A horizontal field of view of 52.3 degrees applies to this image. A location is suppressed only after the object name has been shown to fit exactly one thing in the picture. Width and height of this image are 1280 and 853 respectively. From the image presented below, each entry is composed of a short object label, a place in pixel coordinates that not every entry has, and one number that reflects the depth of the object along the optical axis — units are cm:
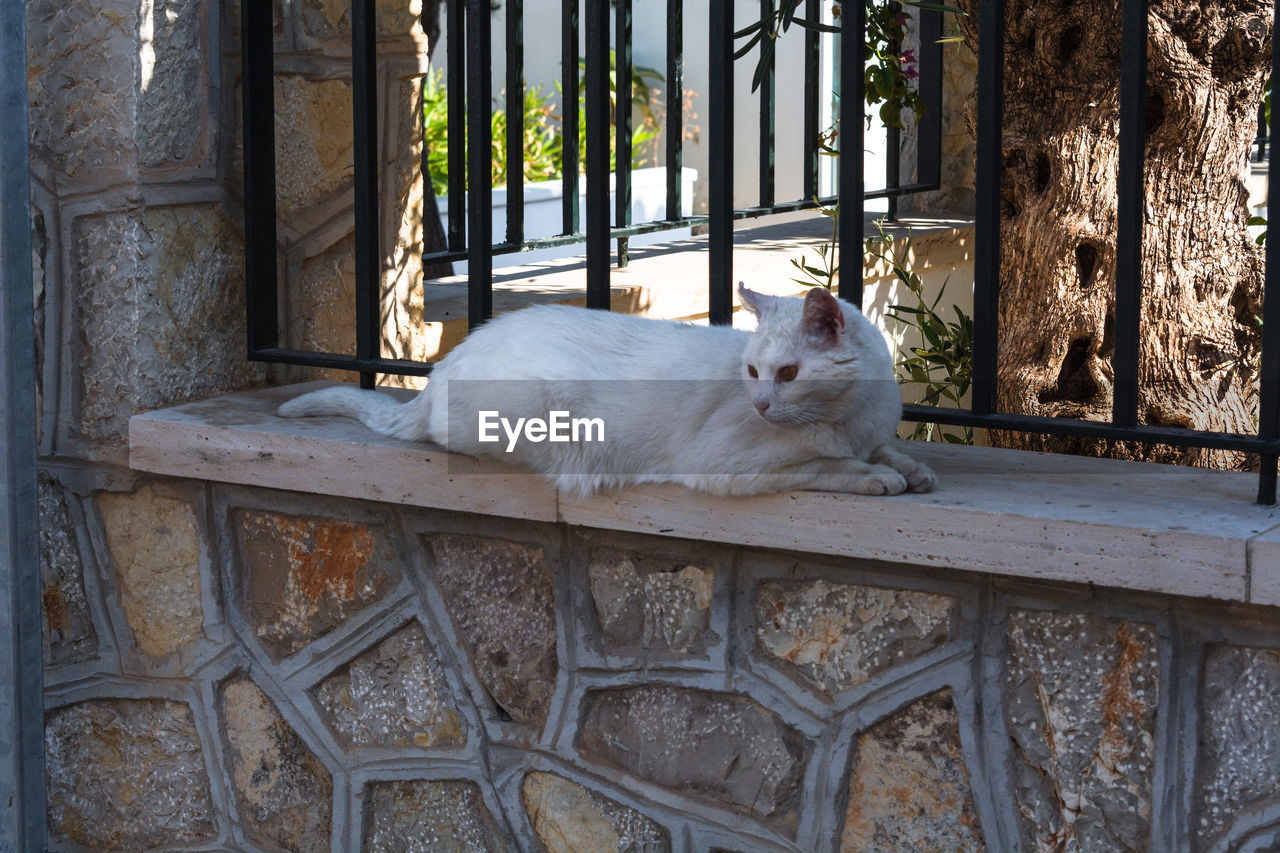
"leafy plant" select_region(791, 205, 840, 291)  320
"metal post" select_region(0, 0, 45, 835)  222
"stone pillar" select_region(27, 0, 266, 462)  229
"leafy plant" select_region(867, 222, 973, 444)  329
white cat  190
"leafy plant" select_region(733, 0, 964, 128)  296
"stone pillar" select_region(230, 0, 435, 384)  254
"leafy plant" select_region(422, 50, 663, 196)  843
